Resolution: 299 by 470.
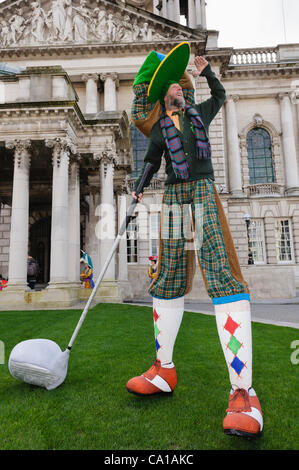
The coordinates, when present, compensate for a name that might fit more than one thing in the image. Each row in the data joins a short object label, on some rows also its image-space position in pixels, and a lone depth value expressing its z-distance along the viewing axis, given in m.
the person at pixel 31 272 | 16.31
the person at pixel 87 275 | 15.18
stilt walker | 2.45
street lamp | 20.95
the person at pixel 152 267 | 15.33
